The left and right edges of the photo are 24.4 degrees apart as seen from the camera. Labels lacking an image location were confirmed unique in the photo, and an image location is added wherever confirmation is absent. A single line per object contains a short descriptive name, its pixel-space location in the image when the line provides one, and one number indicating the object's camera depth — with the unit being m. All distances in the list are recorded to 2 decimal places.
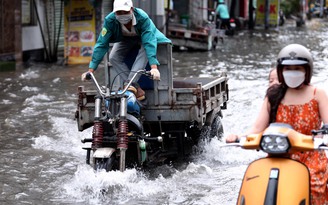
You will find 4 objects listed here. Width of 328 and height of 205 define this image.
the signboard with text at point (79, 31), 21.22
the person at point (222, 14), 32.59
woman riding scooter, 5.09
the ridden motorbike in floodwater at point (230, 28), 33.73
